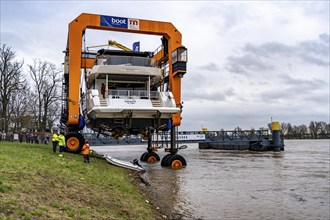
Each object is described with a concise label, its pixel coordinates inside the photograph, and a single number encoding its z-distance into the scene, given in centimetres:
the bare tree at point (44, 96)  4048
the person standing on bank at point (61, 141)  1798
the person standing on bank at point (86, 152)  1736
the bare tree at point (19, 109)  4239
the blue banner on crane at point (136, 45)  2939
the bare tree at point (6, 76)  3372
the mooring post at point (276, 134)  5431
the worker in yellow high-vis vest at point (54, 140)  1848
